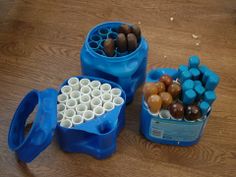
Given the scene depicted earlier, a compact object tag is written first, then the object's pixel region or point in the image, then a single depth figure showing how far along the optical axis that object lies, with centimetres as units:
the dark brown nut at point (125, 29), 106
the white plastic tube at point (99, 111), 98
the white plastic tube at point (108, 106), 99
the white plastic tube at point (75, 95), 101
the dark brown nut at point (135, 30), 106
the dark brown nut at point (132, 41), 103
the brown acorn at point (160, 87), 95
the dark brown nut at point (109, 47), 103
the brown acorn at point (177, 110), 92
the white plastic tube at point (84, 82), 105
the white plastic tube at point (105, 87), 104
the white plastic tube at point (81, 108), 99
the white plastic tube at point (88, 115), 97
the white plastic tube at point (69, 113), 97
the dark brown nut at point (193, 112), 91
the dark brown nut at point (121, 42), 103
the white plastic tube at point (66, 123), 95
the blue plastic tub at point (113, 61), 102
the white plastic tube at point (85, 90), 103
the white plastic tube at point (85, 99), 101
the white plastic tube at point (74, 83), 103
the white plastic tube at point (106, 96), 102
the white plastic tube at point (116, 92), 103
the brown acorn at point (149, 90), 94
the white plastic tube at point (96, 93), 102
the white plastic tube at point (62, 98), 100
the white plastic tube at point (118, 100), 100
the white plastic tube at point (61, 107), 99
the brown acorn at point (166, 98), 93
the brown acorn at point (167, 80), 96
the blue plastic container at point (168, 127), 96
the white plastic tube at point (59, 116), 96
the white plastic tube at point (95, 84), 103
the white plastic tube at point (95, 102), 100
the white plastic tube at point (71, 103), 100
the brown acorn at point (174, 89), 93
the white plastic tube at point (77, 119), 96
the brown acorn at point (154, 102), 92
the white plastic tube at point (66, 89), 103
